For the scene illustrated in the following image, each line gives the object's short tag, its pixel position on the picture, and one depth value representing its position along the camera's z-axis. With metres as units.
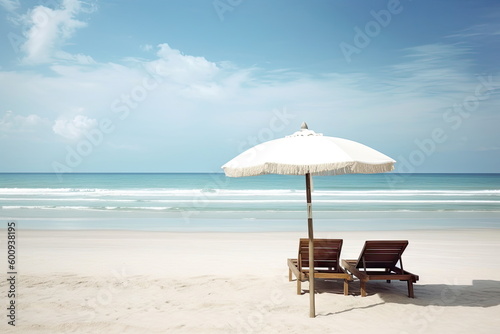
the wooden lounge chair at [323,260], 6.00
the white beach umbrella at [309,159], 4.48
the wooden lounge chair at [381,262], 5.91
